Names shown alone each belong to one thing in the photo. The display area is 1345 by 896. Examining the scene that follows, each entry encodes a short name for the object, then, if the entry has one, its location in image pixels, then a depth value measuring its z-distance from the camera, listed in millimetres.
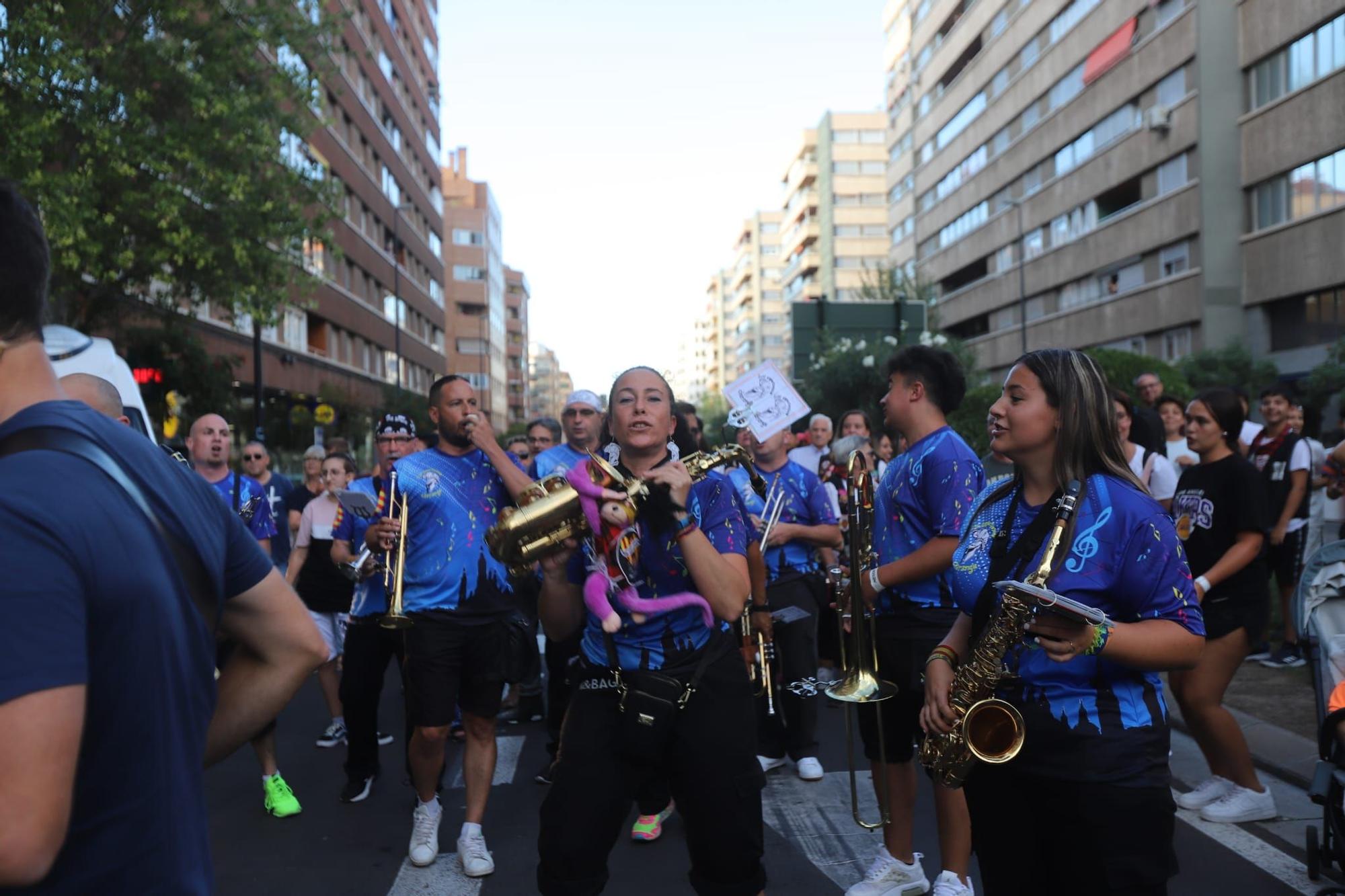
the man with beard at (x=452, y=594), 4938
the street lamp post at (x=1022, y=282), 43969
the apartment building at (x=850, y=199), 92375
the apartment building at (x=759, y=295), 122188
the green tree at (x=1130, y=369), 25297
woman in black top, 4855
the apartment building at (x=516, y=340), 133000
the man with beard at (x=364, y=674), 5863
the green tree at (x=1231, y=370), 29688
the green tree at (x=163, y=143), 15250
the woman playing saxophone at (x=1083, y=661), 2584
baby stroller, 3771
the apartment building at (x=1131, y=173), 30719
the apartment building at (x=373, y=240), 36906
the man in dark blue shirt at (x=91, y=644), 1255
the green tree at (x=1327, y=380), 23484
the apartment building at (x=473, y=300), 91375
